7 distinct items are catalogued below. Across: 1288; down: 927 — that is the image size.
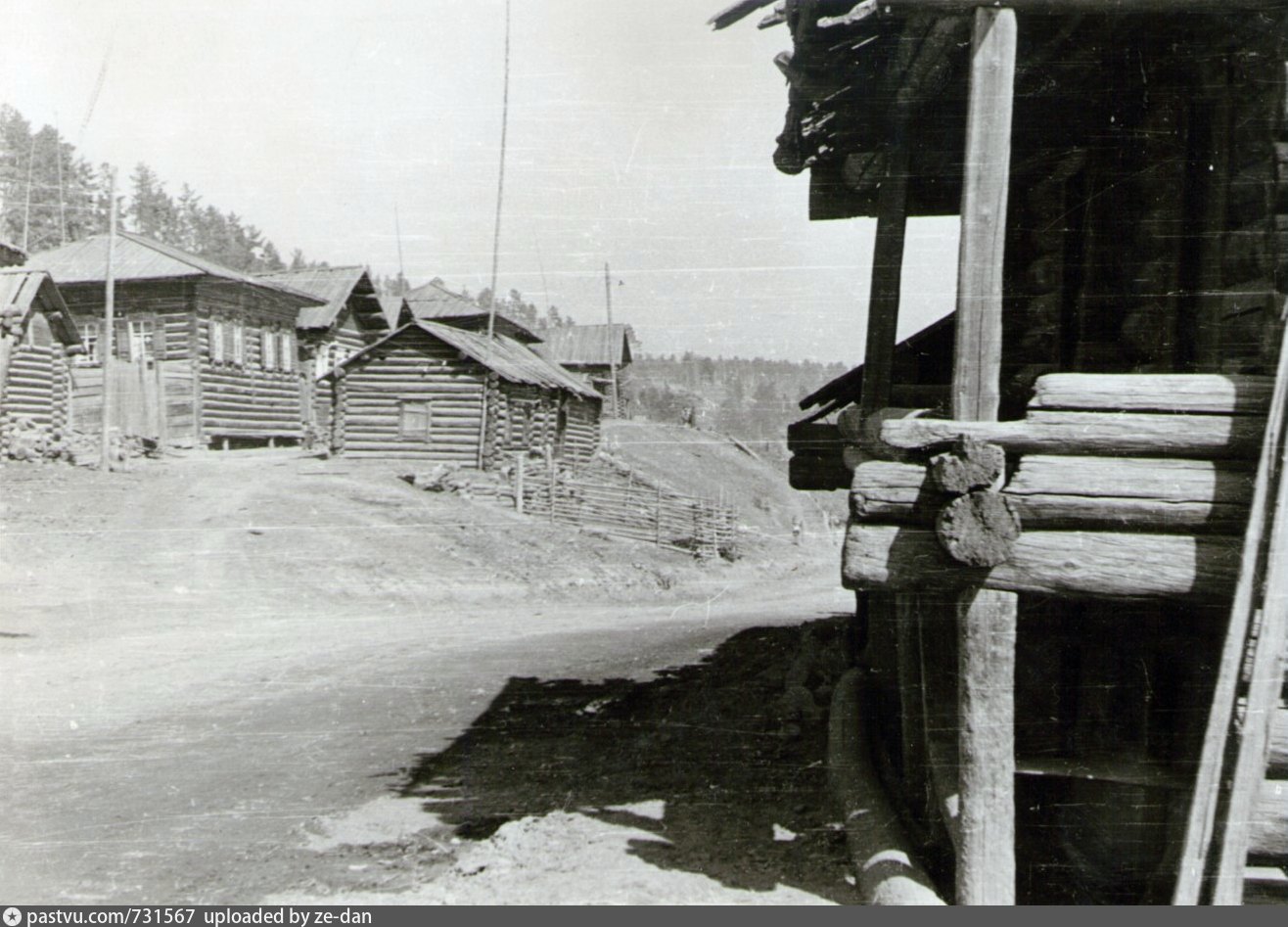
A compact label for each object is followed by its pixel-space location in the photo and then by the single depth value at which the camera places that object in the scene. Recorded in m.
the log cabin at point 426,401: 25.27
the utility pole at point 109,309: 20.14
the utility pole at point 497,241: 26.46
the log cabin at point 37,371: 20.59
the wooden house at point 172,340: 25.83
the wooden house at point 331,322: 32.97
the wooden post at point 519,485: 22.50
